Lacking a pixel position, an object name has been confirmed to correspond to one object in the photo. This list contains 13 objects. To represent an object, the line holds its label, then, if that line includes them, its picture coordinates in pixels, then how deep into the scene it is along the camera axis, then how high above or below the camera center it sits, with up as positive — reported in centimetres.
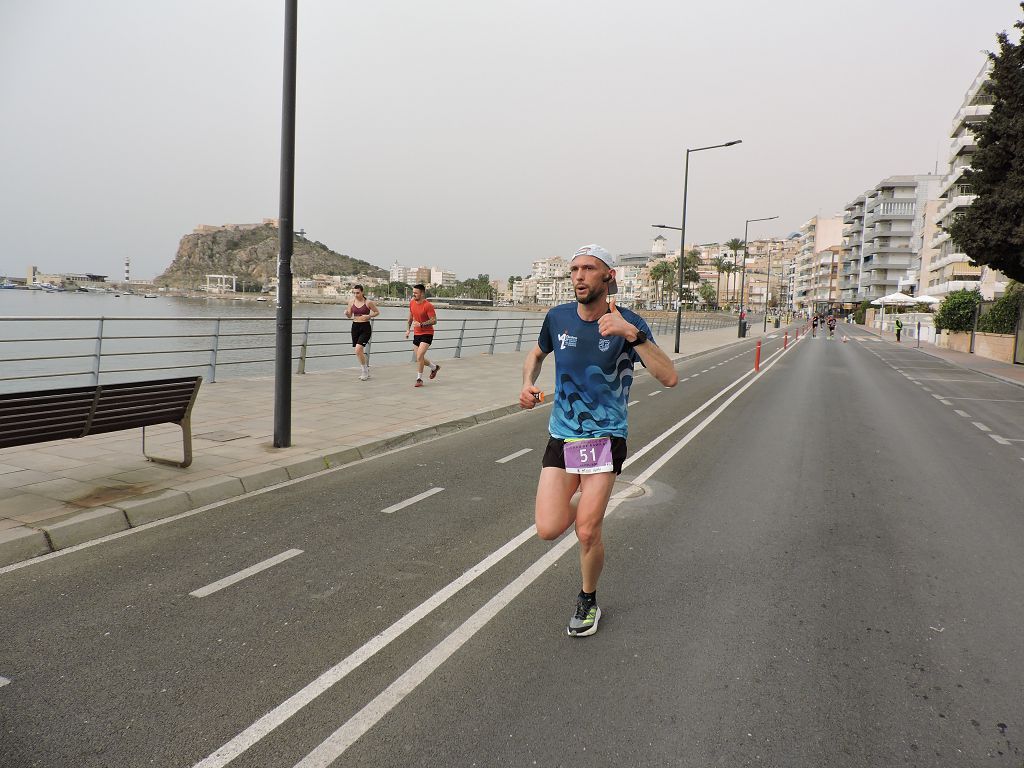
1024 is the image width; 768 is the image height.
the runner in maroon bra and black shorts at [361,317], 1380 -7
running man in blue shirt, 351 -43
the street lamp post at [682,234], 3043 +430
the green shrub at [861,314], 10054 +347
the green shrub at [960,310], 3791 +181
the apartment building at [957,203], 6119 +1266
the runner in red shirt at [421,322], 1352 -11
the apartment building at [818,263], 14162 +1587
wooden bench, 526 -92
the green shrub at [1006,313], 2921 +140
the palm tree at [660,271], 14112 +1172
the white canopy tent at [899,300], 5582 +326
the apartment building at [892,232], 10725 +1702
